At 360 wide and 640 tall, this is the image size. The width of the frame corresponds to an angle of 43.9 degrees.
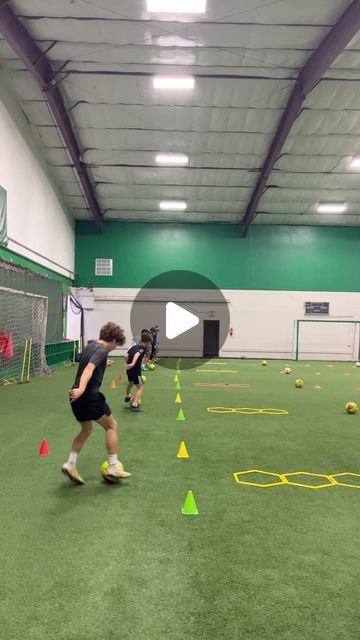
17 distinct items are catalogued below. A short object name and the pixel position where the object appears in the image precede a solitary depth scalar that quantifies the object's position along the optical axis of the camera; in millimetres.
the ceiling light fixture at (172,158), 17328
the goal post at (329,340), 23578
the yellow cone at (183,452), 5535
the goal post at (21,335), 12297
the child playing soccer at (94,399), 4323
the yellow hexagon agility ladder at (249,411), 8528
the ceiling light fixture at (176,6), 10297
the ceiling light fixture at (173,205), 21381
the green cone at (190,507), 3867
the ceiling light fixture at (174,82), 12977
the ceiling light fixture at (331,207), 21297
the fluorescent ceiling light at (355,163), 17312
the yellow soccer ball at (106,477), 4574
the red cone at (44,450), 5602
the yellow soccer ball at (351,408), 8609
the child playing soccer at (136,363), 8375
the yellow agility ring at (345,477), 4684
